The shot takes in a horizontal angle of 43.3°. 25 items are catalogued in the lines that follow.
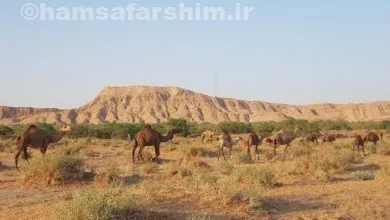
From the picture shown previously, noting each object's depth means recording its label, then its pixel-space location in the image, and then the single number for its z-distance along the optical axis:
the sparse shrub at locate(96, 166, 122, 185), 14.46
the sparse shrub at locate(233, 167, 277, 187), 13.51
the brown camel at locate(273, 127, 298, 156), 27.17
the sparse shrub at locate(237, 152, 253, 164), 22.94
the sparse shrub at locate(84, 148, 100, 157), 26.74
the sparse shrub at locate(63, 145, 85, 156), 26.41
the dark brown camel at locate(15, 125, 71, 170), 18.48
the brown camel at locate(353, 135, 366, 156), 28.38
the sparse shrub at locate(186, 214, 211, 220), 8.56
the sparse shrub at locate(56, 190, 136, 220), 8.12
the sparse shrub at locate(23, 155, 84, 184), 14.64
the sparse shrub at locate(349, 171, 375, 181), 16.06
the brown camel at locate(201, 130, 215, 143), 31.70
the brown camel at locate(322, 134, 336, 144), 36.97
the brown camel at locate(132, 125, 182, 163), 21.58
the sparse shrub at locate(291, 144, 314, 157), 25.79
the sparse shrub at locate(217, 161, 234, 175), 17.25
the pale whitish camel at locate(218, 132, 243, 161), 24.80
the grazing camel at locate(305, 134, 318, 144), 35.70
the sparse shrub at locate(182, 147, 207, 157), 26.90
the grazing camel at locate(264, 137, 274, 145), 27.78
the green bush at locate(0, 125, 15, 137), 54.17
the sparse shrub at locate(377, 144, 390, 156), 27.18
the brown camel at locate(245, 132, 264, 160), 26.31
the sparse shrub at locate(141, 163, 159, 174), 18.05
